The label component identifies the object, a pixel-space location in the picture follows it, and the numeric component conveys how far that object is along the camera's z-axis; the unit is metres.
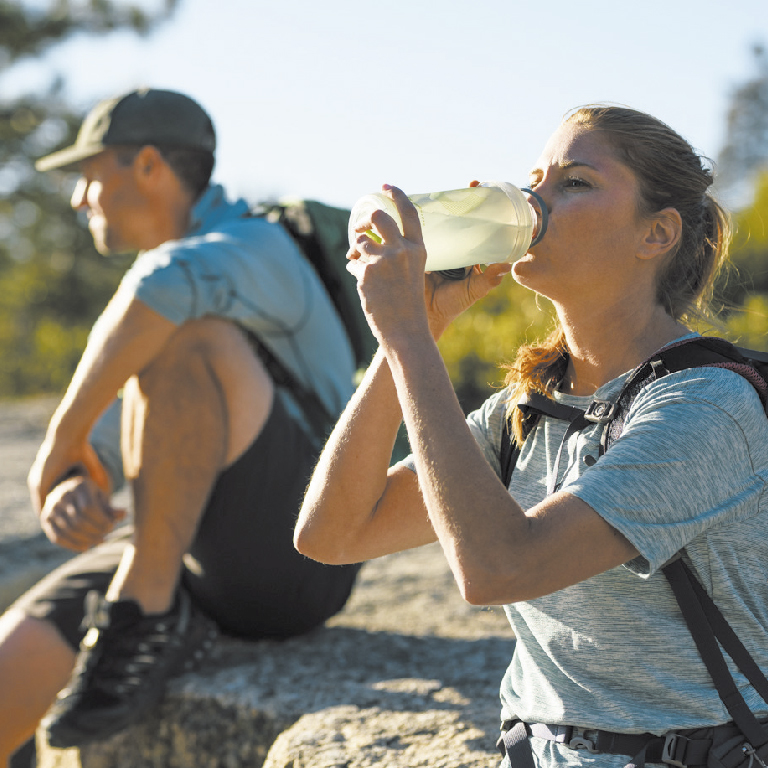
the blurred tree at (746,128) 36.16
